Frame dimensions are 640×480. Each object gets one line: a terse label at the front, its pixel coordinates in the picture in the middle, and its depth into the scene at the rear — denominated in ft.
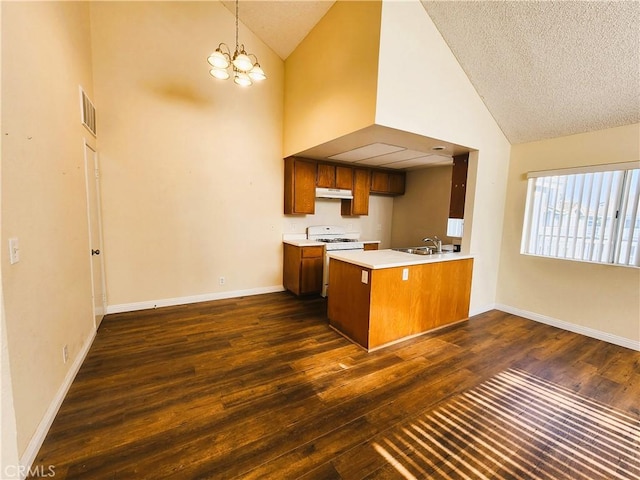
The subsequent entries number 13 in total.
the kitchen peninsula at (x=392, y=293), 8.95
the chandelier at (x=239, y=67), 8.36
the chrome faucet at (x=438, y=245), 11.59
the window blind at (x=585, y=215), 9.57
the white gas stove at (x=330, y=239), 14.74
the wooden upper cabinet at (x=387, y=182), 17.78
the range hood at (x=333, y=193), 15.36
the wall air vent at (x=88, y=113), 8.75
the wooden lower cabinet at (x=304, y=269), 14.08
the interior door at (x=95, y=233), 9.37
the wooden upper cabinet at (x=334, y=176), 15.23
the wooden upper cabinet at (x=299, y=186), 14.39
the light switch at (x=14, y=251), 4.58
